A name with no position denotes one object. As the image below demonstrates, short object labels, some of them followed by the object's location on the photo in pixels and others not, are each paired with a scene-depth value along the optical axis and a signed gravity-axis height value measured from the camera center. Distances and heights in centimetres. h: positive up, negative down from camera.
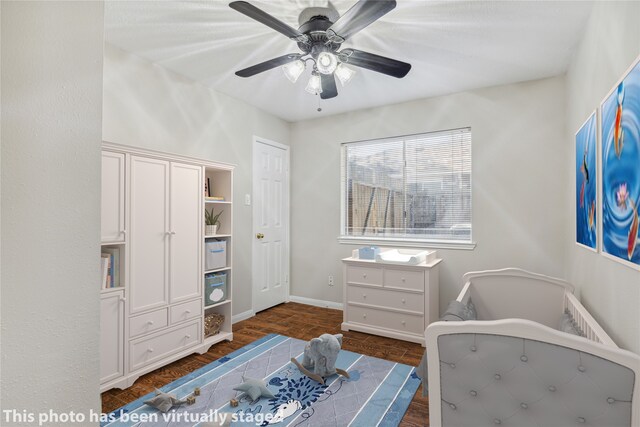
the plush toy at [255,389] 211 -111
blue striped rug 193 -116
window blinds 348 +35
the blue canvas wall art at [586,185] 177 +20
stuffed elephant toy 238 -98
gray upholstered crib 105 -55
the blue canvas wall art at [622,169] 119 +20
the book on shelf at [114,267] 228 -33
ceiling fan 159 +101
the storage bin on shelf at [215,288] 295 -62
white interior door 394 -6
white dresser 307 -77
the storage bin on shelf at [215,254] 295 -31
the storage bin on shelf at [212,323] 300 -96
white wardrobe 223 -31
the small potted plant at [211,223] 302 -3
